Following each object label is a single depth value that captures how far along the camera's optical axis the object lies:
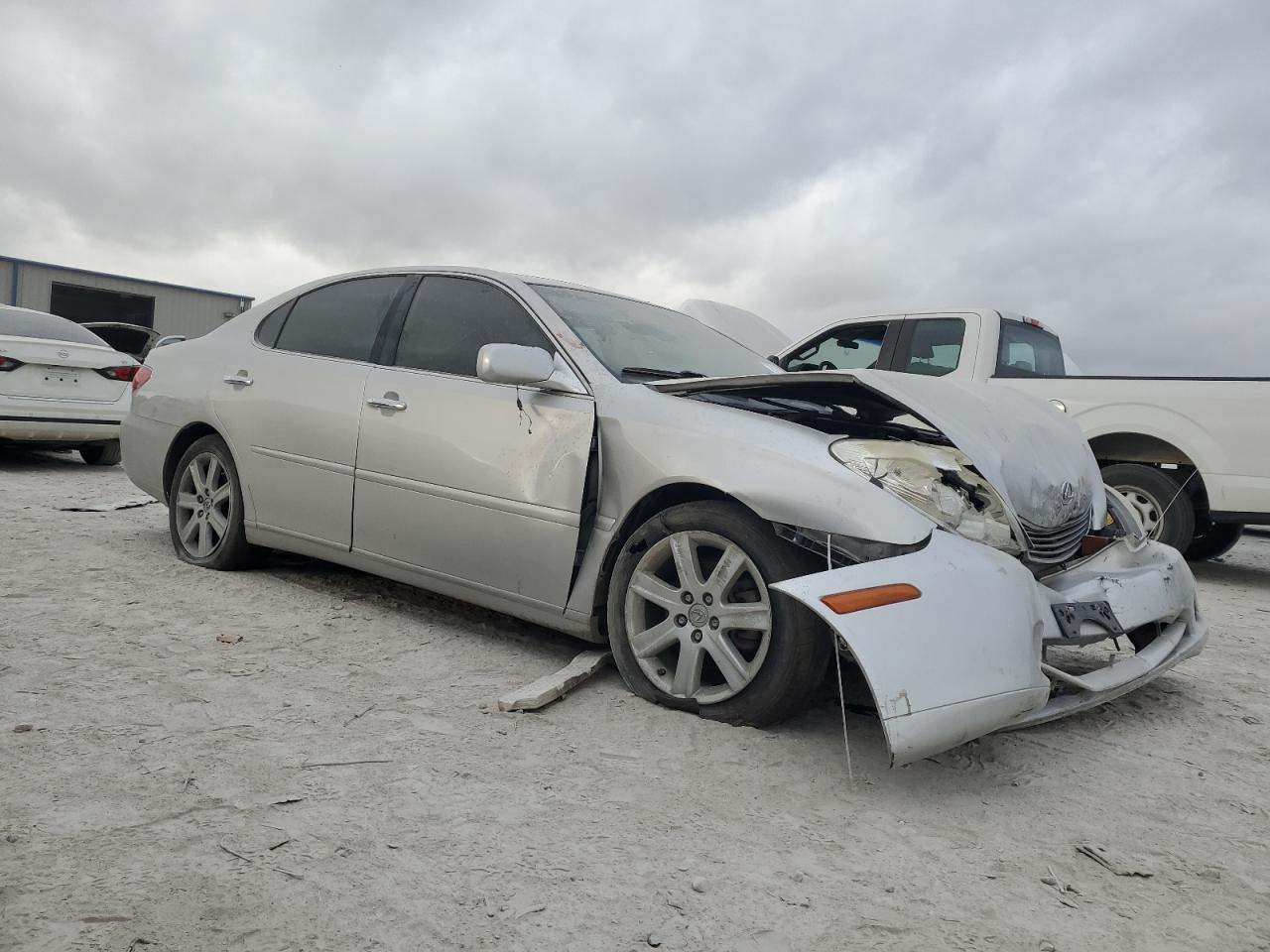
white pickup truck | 5.91
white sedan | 7.60
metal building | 23.12
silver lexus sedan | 2.43
